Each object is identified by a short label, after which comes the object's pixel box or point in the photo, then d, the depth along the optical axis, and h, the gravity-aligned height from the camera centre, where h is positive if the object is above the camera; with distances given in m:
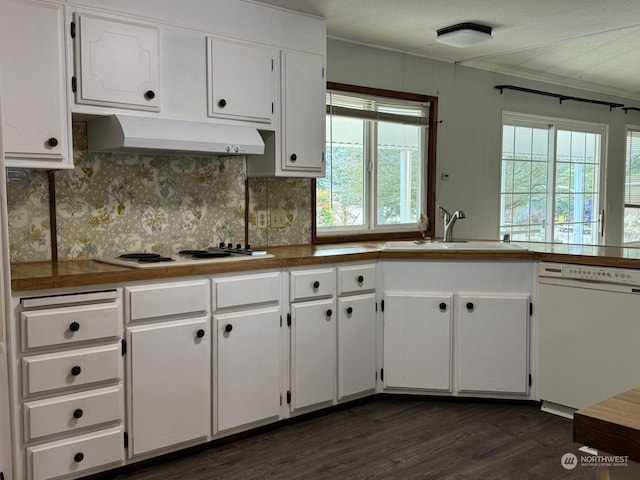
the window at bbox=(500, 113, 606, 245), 5.36 +0.22
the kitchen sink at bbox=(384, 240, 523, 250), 3.63 -0.26
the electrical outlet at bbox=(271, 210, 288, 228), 3.73 -0.10
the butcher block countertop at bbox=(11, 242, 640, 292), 2.43 -0.29
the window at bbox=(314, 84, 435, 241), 4.09 +0.27
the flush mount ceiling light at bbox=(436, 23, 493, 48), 3.76 +1.04
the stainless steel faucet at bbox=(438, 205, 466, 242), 3.92 -0.13
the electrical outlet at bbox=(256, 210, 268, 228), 3.65 -0.10
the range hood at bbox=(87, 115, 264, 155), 2.69 +0.30
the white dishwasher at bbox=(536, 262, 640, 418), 3.09 -0.68
